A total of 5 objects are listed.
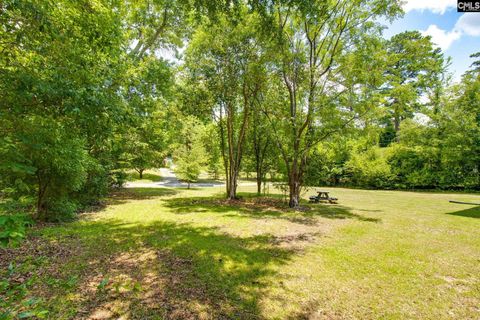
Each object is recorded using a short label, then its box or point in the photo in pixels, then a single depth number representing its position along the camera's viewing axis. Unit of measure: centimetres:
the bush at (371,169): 2238
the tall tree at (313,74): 986
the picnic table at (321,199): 1377
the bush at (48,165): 319
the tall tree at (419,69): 1545
